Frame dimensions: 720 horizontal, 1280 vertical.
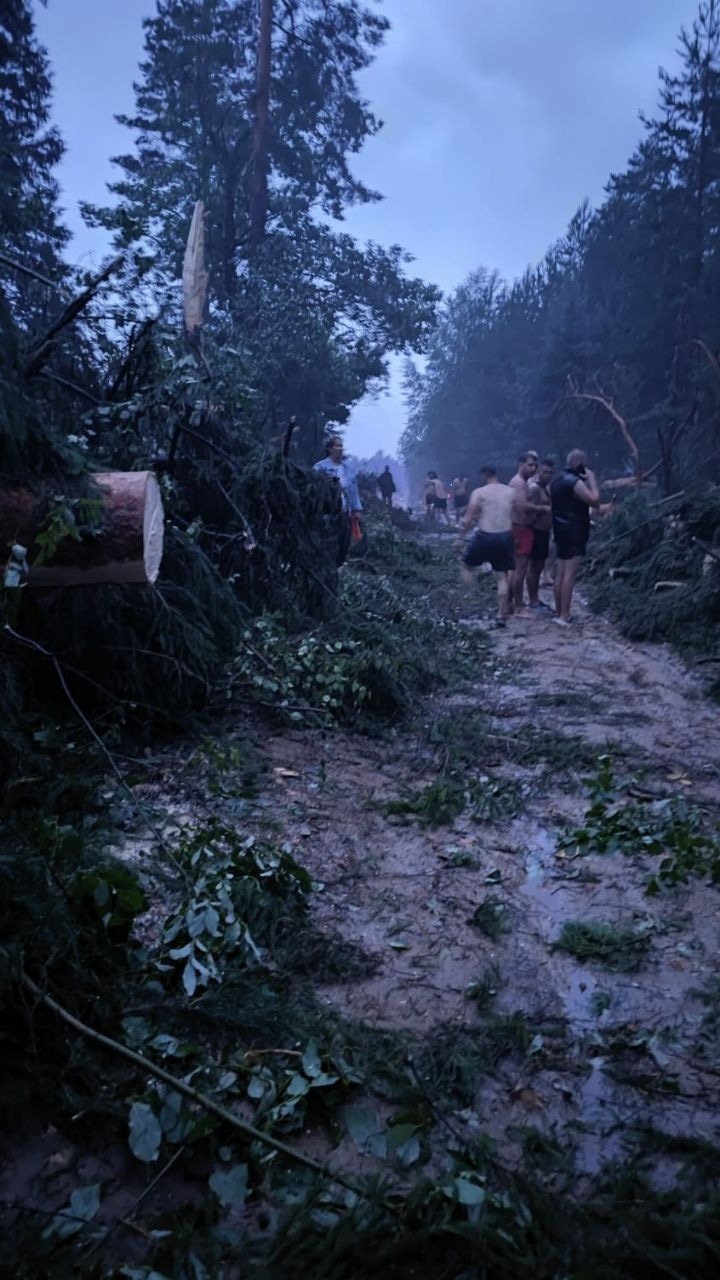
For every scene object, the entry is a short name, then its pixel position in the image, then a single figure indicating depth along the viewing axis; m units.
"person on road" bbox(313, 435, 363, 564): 8.91
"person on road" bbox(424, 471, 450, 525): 27.98
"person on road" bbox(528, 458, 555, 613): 9.78
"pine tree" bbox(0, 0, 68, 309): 6.33
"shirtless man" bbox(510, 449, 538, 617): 9.77
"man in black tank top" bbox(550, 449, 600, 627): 9.04
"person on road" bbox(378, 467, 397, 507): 26.84
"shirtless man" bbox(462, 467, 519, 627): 9.69
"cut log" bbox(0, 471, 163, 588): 3.90
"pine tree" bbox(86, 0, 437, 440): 21.84
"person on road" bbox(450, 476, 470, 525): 28.91
